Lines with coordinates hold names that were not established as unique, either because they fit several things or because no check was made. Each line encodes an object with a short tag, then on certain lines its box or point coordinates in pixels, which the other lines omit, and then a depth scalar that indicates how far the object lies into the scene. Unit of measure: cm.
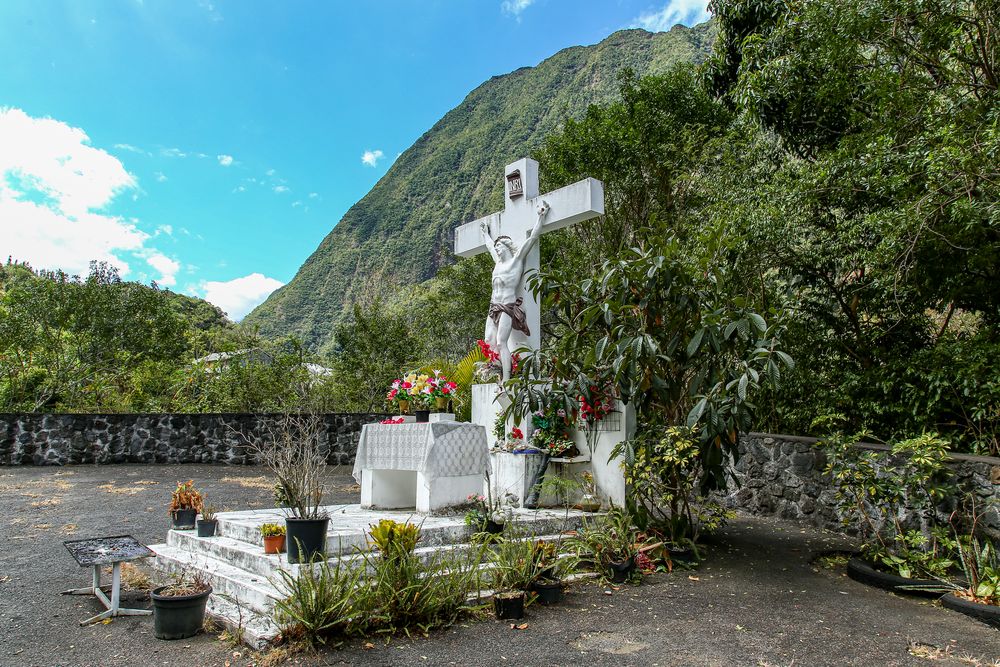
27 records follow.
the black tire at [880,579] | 467
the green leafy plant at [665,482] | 538
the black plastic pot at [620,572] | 486
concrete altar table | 572
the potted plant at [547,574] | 431
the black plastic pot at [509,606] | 401
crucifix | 688
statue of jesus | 690
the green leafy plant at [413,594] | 375
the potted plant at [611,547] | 489
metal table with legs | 411
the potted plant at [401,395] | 688
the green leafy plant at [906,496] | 487
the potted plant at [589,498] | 619
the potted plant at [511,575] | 402
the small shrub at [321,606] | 354
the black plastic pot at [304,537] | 425
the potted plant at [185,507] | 567
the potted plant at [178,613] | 381
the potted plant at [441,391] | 682
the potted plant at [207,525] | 528
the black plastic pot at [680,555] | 541
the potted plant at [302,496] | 425
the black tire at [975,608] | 398
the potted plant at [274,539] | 455
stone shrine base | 391
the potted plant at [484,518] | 521
